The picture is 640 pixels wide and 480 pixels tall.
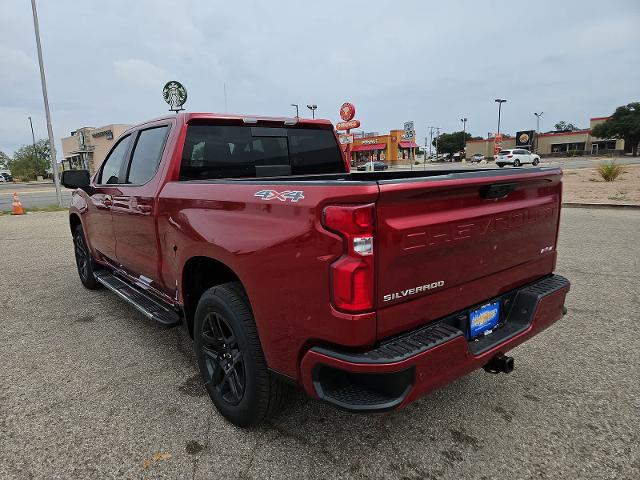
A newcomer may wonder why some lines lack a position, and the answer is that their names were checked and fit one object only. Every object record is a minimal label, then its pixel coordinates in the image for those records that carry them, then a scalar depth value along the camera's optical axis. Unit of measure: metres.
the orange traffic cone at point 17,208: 14.86
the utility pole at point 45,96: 14.92
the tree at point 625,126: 59.78
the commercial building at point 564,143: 70.25
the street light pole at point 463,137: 97.25
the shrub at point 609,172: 18.30
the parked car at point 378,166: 42.33
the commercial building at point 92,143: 53.19
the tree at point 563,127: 129.23
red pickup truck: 1.86
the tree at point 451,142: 102.75
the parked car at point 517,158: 43.69
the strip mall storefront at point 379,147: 65.94
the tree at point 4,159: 74.34
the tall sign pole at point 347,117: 25.19
